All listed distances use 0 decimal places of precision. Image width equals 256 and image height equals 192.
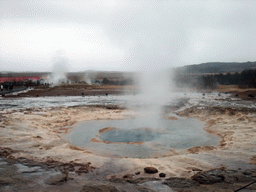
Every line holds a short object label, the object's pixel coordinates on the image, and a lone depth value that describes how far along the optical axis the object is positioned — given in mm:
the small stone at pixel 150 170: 4952
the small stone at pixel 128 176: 4723
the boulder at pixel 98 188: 4070
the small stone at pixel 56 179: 4449
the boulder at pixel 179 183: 4324
